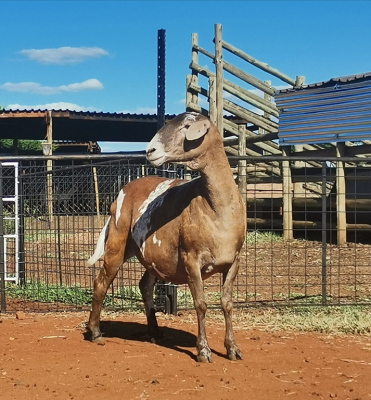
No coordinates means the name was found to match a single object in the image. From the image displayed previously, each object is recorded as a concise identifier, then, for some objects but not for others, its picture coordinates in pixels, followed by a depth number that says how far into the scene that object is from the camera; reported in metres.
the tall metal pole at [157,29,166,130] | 11.64
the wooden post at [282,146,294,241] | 14.66
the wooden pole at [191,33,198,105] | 17.23
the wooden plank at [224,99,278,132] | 16.61
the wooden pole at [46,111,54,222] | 21.60
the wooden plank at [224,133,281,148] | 15.75
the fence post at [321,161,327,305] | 8.77
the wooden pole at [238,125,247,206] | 15.80
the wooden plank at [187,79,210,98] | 17.12
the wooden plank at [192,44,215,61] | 16.62
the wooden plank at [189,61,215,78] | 16.96
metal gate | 8.81
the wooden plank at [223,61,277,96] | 16.42
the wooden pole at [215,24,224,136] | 16.28
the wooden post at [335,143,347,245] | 13.71
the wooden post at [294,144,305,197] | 16.05
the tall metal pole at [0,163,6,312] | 8.73
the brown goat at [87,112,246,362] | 5.66
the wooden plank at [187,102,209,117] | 17.05
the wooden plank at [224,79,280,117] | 16.62
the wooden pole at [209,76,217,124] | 16.44
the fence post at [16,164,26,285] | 9.82
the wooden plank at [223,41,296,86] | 16.71
